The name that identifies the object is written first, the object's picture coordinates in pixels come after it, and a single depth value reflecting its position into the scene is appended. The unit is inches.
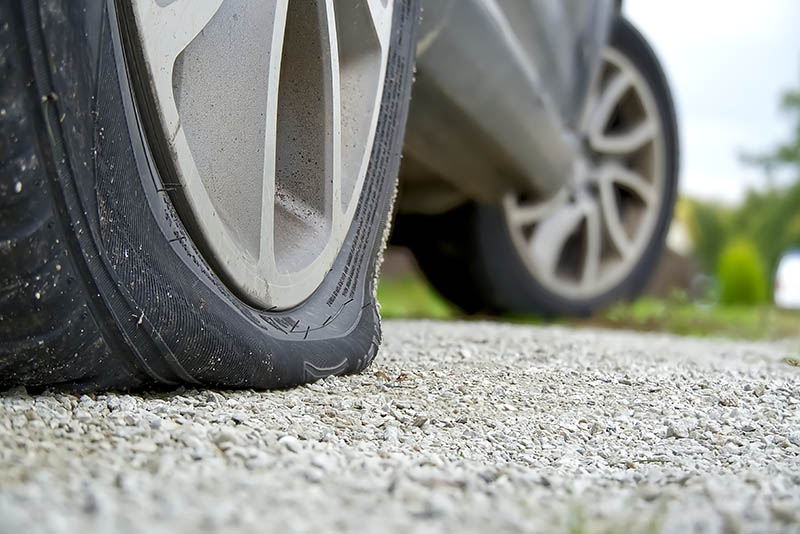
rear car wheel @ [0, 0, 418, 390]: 40.9
